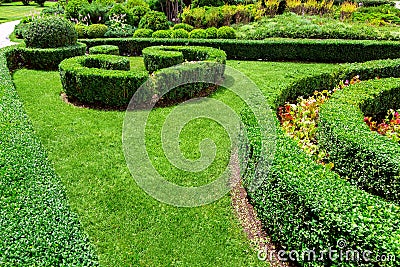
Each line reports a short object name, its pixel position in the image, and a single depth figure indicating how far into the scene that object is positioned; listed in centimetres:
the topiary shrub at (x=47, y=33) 1254
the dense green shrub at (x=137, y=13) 1956
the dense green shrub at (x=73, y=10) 1962
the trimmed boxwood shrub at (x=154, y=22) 1780
